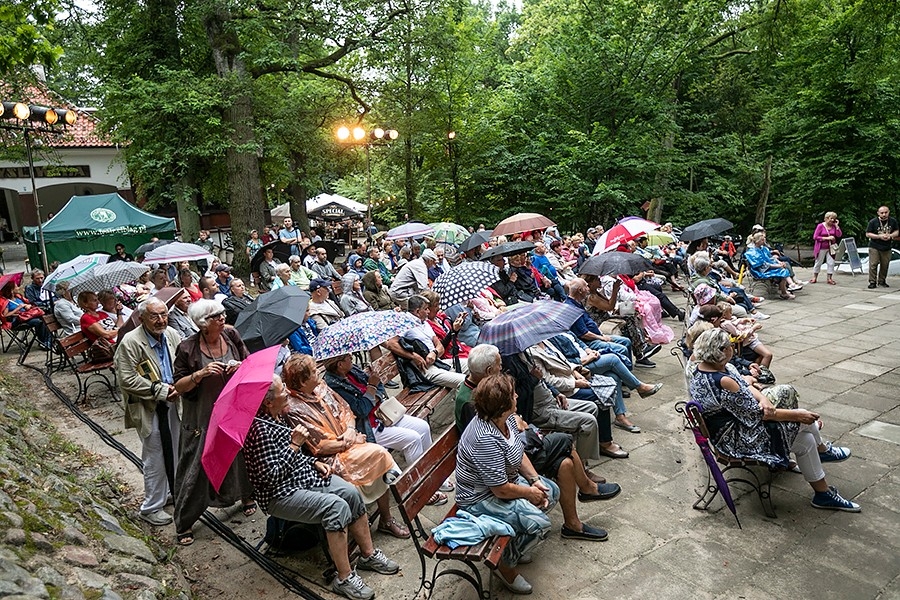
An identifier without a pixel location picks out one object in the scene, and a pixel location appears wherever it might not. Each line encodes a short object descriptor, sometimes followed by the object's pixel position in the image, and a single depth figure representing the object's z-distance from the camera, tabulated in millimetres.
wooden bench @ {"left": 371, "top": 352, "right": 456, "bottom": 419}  4980
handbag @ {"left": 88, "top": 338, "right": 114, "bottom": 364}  6684
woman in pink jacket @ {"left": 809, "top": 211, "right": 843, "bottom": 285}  12203
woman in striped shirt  3248
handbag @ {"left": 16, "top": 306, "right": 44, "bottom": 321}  9219
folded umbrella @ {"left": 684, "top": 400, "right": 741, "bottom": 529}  4000
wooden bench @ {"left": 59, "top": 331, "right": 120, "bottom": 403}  6684
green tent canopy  16266
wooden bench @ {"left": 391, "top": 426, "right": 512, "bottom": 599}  3033
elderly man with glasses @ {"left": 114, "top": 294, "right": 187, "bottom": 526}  4152
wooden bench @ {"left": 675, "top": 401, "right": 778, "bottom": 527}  4152
